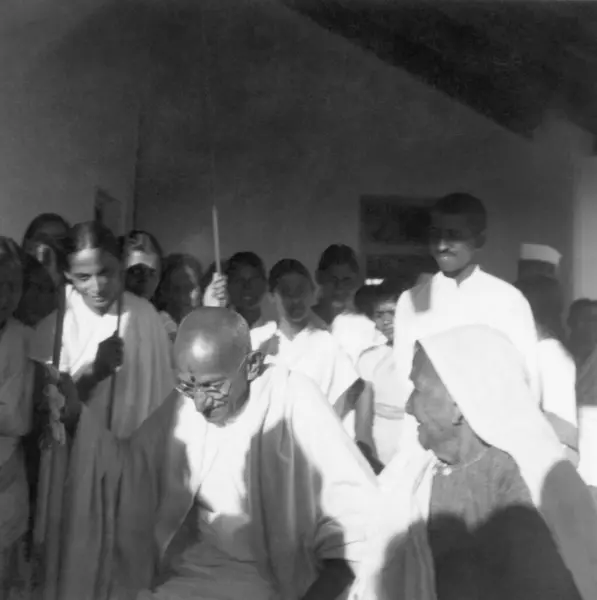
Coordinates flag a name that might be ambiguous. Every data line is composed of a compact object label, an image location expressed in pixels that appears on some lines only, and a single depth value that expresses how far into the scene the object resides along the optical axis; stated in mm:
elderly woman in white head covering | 2043
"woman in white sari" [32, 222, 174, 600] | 2951
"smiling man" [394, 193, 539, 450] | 2787
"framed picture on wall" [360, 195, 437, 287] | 2857
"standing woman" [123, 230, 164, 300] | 2982
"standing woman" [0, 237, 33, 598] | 2771
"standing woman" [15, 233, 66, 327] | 2959
